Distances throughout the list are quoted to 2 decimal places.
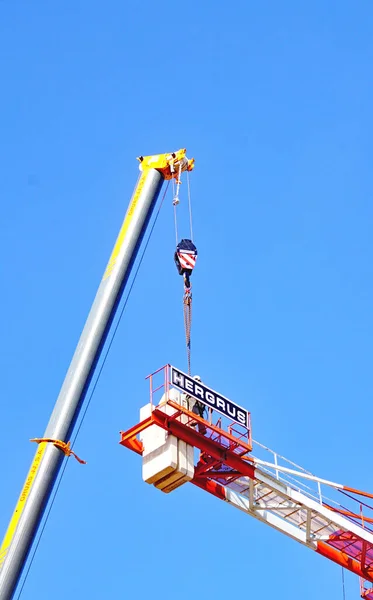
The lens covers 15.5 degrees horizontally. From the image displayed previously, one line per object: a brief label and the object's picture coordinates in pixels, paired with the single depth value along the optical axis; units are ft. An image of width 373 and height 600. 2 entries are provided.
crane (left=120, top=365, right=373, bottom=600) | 174.40
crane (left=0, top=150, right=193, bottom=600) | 157.07
